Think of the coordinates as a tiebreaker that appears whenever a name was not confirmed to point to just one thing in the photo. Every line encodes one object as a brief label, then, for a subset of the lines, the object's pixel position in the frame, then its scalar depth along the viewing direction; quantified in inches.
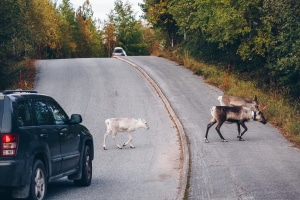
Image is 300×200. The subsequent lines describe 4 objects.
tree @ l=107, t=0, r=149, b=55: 3955.7
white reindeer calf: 856.9
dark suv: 438.0
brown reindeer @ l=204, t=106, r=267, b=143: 910.3
